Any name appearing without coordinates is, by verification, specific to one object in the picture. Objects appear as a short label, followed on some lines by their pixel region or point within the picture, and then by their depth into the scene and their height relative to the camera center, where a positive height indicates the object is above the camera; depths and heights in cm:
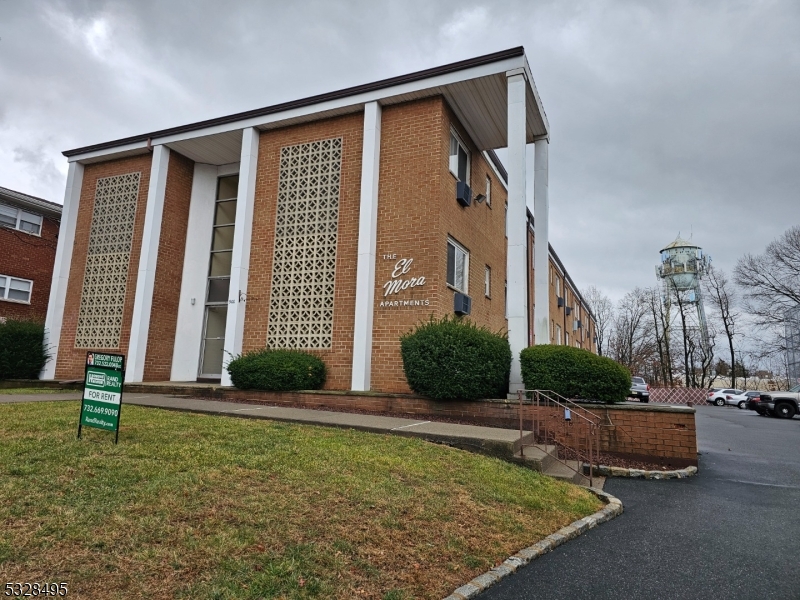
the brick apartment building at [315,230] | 1173 +391
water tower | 4903 +1148
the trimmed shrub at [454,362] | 941 +37
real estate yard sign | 537 -24
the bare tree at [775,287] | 3600 +792
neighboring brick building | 1841 +418
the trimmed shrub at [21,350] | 1437 +43
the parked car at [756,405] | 2360 -55
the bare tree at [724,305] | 4912 +838
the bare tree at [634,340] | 5375 +524
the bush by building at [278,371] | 1138 +9
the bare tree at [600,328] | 6181 +727
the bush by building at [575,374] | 905 +23
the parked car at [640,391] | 2734 -10
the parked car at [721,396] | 3828 -31
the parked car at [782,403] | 2217 -36
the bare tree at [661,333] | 4812 +542
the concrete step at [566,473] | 657 -113
